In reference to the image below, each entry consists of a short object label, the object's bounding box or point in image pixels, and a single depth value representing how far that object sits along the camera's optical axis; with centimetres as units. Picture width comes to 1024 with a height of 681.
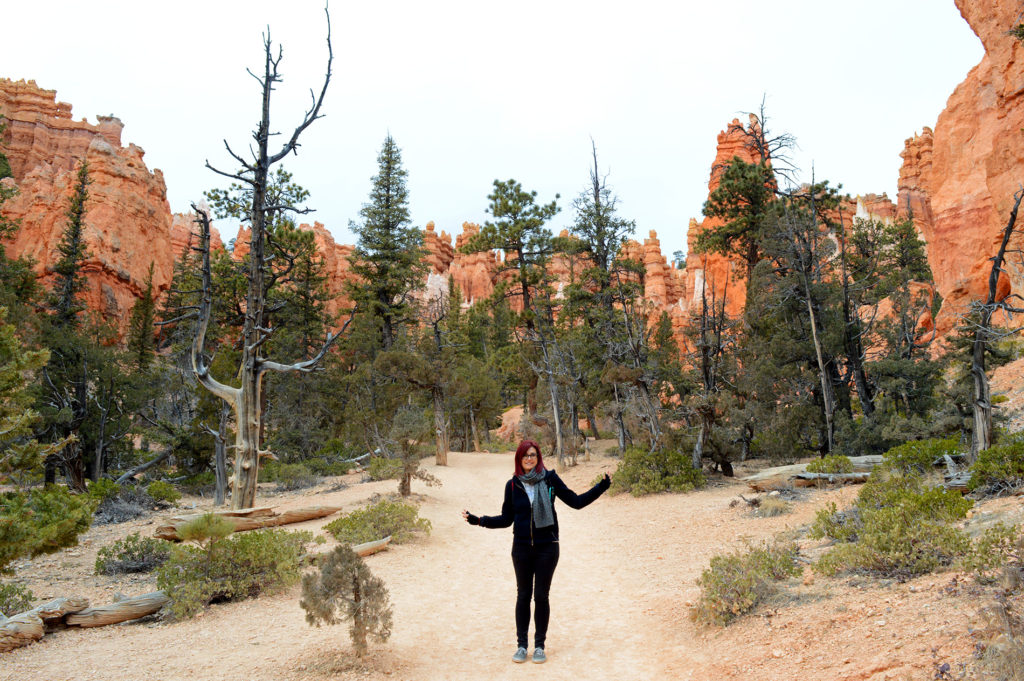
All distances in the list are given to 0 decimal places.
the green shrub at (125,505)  1248
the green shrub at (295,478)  1756
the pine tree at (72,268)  2720
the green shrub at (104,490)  1281
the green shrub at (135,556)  799
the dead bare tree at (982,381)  891
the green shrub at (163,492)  1386
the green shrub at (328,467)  2058
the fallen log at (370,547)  821
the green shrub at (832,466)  1101
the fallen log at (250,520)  868
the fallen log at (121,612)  576
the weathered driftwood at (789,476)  1105
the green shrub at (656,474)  1292
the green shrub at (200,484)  1739
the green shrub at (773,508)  918
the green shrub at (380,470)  1702
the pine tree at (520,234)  2153
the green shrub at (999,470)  689
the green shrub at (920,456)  964
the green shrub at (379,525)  882
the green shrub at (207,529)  629
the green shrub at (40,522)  540
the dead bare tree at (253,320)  956
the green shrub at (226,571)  605
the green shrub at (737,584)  482
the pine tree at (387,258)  2722
